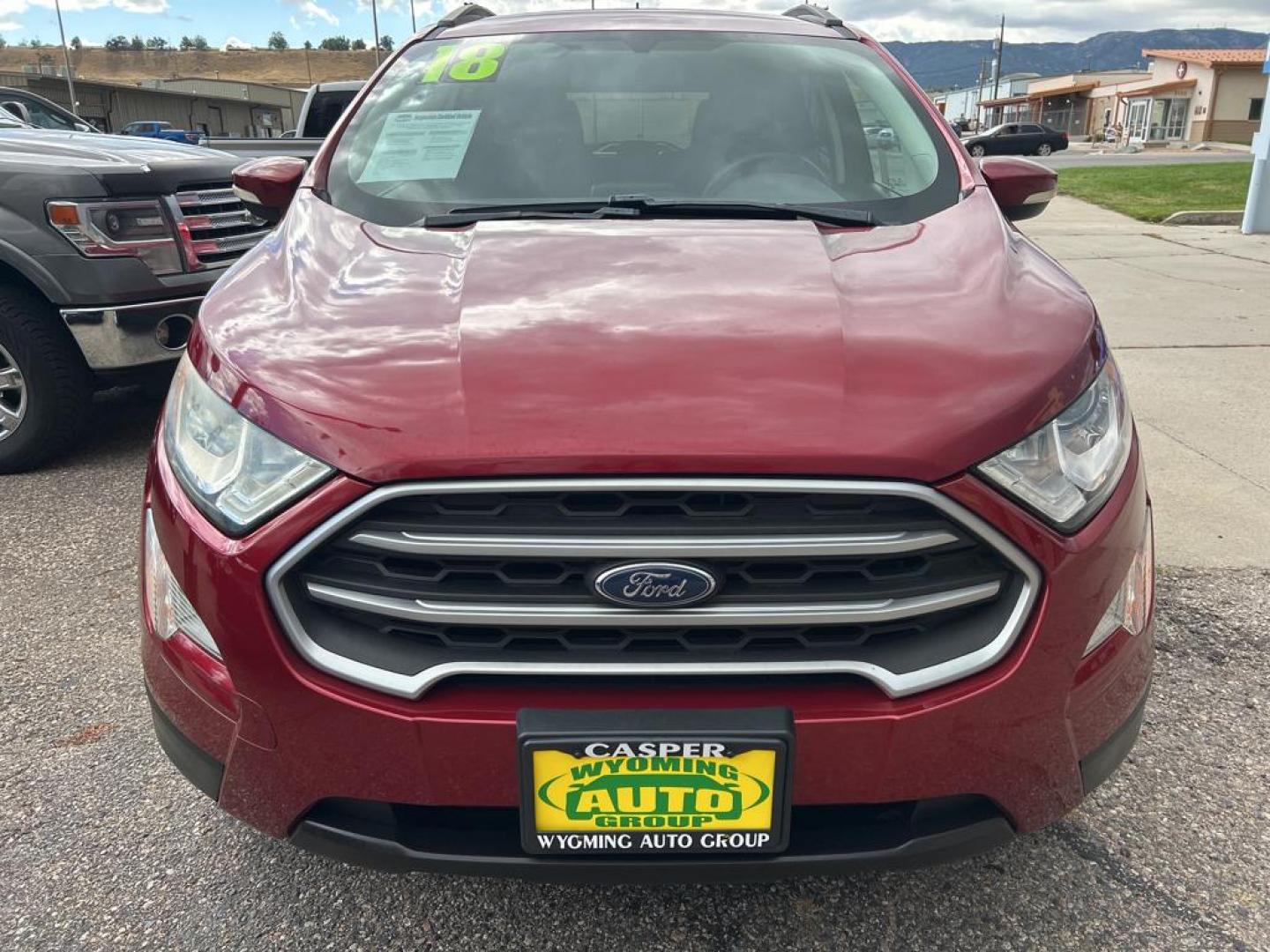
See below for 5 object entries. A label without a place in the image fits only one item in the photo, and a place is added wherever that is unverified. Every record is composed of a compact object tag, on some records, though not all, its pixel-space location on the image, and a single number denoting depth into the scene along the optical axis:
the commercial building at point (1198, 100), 57.72
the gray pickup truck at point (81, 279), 3.86
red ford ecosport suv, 1.39
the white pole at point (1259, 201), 12.05
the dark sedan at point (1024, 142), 36.79
